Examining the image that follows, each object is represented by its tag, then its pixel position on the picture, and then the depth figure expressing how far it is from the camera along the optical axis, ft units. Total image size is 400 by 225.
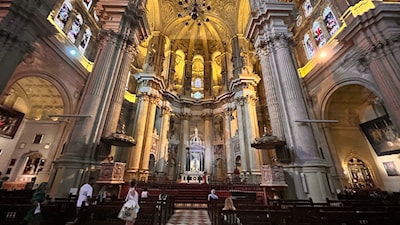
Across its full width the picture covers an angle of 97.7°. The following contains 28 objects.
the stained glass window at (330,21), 37.66
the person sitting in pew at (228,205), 13.99
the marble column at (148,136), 49.25
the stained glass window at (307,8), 46.11
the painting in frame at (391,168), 36.41
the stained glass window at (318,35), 40.75
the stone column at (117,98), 27.30
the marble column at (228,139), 57.98
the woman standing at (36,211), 11.27
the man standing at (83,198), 13.69
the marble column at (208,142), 63.35
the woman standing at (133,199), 11.61
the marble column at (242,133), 49.57
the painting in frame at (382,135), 35.01
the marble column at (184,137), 62.97
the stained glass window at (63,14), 34.96
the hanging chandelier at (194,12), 35.69
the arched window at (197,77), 78.38
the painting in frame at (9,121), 37.99
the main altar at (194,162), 59.77
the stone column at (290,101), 23.68
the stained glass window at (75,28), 38.17
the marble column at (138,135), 46.88
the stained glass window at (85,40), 41.32
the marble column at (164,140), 56.27
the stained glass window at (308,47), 44.46
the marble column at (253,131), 46.93
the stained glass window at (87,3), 42.50
